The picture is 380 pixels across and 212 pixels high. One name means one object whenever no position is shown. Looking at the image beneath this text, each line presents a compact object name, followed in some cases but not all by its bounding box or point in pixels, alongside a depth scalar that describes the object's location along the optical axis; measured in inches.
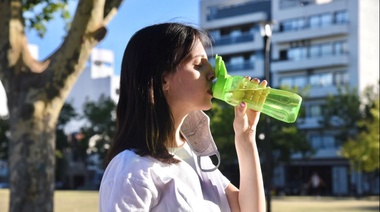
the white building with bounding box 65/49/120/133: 1210.0
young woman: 68.1
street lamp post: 650.2
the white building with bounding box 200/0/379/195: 1904.5
